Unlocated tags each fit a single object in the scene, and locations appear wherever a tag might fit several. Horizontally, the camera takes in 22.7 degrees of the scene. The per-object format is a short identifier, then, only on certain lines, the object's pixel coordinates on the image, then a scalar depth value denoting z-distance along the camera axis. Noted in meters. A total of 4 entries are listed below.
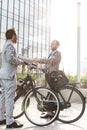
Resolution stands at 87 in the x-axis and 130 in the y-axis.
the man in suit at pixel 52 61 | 4.10
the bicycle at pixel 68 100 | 4.01
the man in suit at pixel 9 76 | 3.67
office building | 30.95
